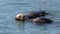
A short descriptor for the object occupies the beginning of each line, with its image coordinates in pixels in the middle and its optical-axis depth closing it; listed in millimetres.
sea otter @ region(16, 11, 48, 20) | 17475
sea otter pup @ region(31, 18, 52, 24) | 16650
